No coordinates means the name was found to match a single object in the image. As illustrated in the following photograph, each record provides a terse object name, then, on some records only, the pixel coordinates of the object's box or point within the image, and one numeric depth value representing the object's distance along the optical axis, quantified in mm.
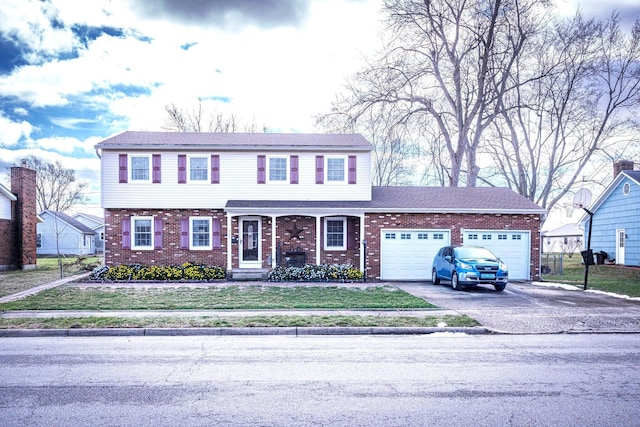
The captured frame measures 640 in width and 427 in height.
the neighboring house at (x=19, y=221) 24938
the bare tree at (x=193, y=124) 37562
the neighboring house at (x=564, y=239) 65250
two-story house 20250
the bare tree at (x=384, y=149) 28719
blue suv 16000
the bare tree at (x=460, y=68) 27703
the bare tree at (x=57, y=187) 58469
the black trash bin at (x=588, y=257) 15938
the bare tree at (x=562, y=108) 27953
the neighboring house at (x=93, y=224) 54850
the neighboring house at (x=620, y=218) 25891
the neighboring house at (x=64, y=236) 45644
